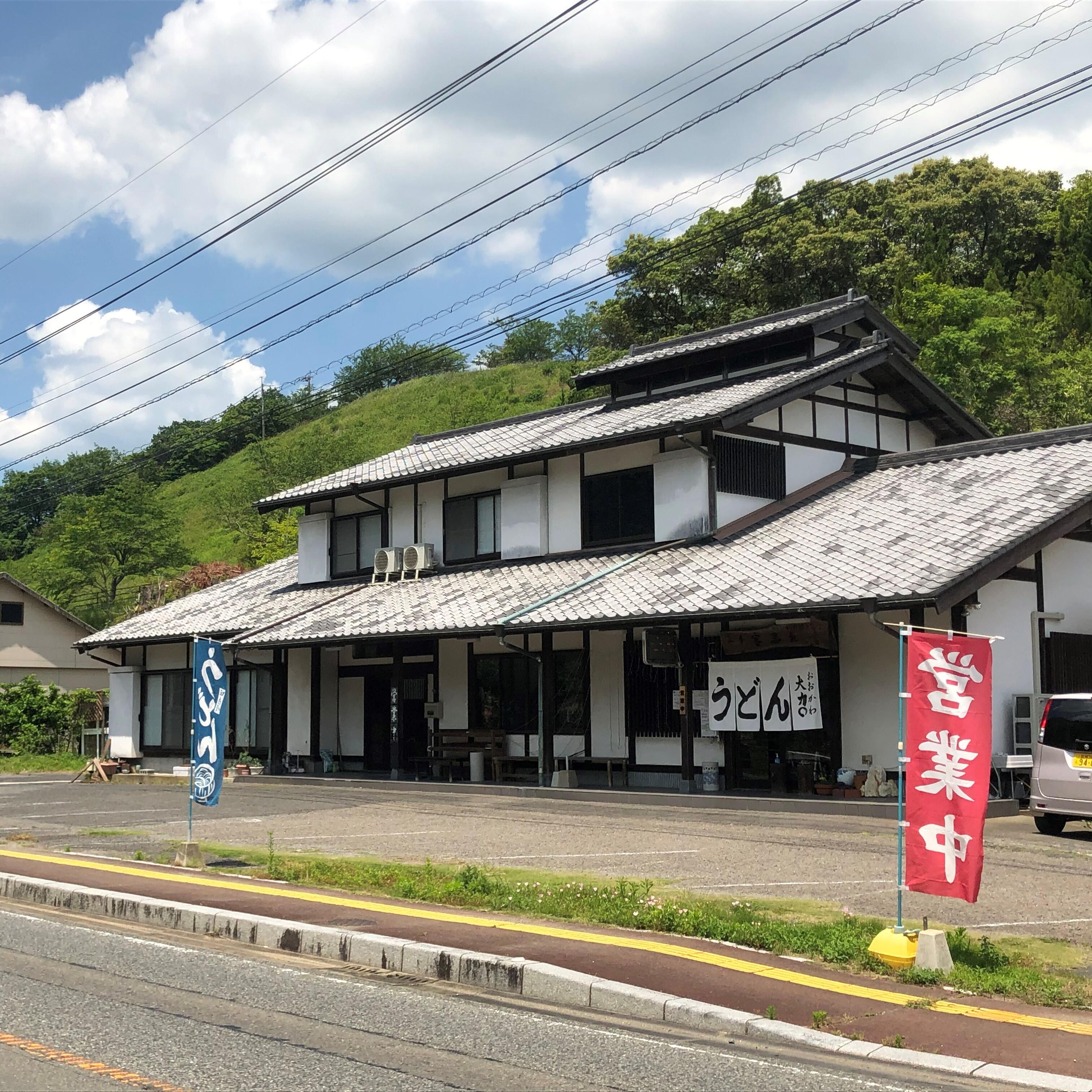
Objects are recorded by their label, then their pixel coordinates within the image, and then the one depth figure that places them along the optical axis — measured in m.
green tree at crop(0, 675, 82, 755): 35.72
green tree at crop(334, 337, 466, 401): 102.81
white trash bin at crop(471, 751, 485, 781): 23.06
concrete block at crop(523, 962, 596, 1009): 7.08
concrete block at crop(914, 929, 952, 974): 7.11
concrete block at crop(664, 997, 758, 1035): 6.38
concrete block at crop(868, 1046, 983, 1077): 5.62
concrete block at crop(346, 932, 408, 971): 8.09
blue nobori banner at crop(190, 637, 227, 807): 12.52
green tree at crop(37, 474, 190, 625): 56.59
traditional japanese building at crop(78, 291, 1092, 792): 18.47
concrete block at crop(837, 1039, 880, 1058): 5.89
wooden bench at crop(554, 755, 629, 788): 21.08
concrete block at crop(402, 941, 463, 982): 7.78
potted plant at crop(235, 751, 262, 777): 26.92
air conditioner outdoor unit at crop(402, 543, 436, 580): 26.33
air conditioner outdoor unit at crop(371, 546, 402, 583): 26.97
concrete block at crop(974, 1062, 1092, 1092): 5.32
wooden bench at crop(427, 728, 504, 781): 23.23
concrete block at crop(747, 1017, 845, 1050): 6.03
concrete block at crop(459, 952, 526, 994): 7.41
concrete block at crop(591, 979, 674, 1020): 6.72
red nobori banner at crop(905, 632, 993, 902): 7.10
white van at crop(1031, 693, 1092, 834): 14.15
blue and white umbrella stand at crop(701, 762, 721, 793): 19.59
